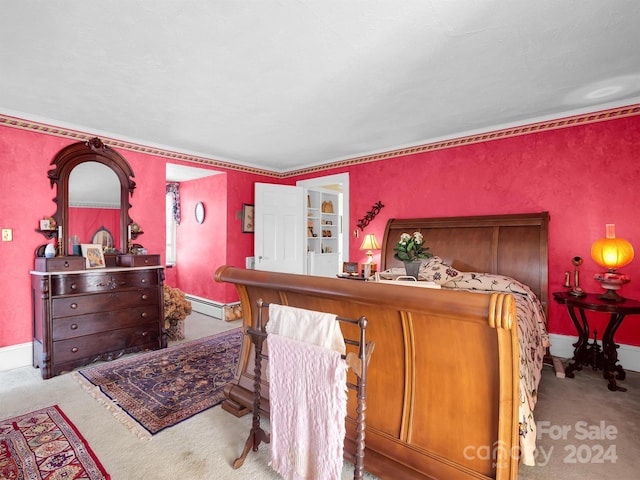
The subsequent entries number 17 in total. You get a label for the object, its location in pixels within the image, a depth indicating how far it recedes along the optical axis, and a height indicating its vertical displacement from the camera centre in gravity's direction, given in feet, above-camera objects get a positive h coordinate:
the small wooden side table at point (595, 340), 8.61 -3.09
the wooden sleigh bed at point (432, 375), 4.08 -2.06
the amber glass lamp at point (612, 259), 9.06 -0.67
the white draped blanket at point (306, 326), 4.56 -1.38
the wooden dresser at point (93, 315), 9.81 -2.69
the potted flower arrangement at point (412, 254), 10.47 -0.58
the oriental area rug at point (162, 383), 7.52 -4.26
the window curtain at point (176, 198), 19.65 +2.41
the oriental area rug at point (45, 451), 5.60 -4.21
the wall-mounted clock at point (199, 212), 18.25 +1.43
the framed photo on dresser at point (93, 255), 11.34 -0.67
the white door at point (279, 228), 16.55 +0.45
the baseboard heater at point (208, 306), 16.63 -3.86
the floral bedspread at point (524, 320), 4.63 -2.15
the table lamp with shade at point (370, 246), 14.07 -0.43
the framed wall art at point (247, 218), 17.67 +1.04
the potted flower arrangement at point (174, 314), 13.08 -3.24
